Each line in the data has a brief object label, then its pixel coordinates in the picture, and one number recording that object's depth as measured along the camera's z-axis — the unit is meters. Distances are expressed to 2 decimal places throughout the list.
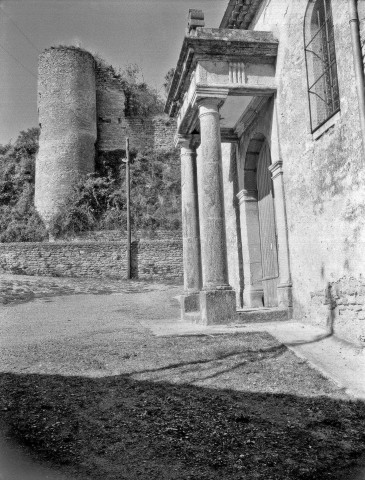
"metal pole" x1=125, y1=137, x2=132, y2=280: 20.94
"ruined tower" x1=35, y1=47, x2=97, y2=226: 27.62
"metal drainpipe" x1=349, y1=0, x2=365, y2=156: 5.44
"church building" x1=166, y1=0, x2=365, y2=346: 5.88
